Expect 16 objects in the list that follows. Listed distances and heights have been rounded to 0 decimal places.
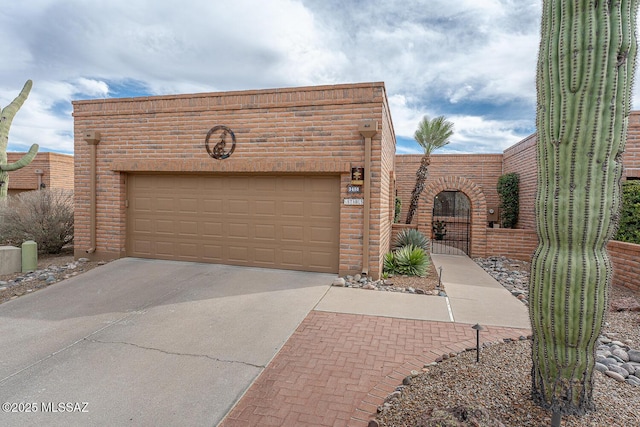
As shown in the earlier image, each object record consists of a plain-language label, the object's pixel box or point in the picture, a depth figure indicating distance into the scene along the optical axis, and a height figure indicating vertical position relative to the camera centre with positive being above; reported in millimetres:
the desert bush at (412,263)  7062 -1156
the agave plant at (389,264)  7121 -1191
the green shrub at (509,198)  13328 +460
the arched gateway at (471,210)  9727 -26
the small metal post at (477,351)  3127 -1336
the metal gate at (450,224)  11903 -642
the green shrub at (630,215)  6906 -71
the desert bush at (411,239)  8644 -805
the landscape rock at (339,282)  6066 -1343
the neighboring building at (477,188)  9614 +698
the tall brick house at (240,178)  6328 +569
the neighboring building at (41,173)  16938 +1467
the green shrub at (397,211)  14377 -135
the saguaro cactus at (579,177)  2230 +231
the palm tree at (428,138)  12609 +2816
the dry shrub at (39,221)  8289 -466
